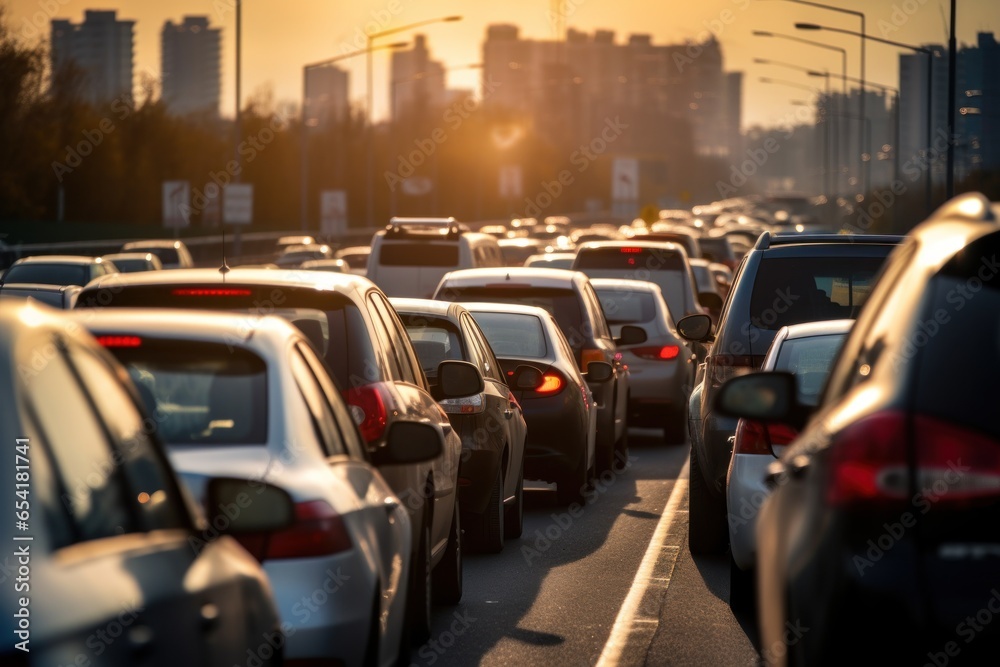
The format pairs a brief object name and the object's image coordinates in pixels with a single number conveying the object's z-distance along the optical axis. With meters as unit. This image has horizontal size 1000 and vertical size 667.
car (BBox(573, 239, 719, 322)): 26.05
